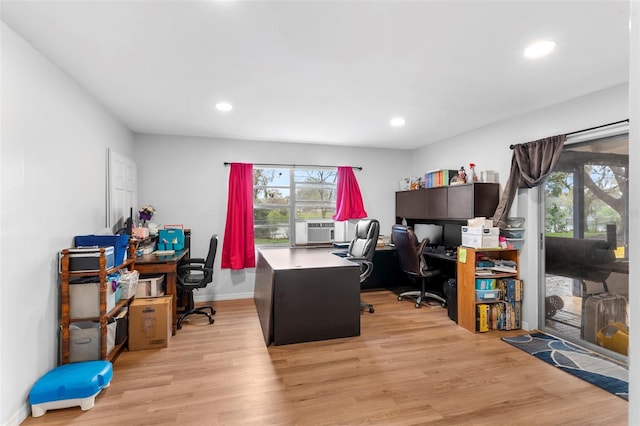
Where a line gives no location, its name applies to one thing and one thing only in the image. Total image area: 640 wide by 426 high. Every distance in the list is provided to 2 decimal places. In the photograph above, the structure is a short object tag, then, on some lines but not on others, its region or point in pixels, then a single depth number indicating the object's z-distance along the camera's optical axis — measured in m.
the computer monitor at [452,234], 4.30
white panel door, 3.31
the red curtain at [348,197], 5.15
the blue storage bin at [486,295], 3.43
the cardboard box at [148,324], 2.93
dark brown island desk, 3.02
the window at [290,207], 4.96
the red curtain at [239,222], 4.60
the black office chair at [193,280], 3.56
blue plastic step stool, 2.01
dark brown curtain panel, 3.10
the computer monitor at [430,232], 4.72
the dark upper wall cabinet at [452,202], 3.71
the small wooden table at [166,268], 3.21
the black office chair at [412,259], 4.07
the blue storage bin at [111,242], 2.56
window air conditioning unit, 5.00
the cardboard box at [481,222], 3.44
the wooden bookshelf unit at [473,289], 3.42
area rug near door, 2.40
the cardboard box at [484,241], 3.41
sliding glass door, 2.74
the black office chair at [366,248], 3.91
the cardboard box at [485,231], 3.42
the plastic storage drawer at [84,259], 2.35
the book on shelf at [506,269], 3.51
